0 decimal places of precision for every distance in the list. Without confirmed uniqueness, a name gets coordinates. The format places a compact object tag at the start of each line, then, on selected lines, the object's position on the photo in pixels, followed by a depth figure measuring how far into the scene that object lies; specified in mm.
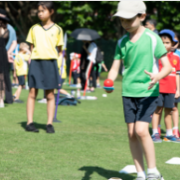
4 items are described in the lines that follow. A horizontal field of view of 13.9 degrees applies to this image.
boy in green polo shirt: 7137
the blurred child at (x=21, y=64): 19726
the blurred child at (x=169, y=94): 11352
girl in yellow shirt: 11756
